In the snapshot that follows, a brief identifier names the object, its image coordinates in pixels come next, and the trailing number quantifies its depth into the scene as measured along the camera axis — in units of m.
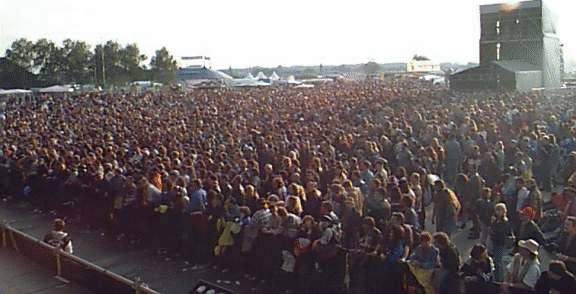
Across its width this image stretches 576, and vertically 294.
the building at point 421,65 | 111.06
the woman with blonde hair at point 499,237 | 8.59
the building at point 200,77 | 70.81
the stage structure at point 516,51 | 38.03
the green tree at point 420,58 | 119.00
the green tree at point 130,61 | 86.00
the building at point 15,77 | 74.64
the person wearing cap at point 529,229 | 8.17
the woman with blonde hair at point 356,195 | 9.44
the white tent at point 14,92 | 54.35
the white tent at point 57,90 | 58.72
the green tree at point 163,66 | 89.38
